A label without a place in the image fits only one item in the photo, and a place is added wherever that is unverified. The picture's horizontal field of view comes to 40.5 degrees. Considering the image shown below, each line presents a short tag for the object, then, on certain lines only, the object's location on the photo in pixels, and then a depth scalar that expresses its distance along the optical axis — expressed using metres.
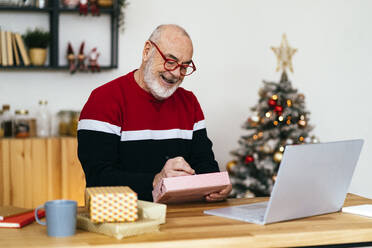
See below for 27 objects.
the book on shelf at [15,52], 3.79
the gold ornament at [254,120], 4.00
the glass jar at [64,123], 3.90
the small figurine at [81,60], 3.91
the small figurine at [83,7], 3.85
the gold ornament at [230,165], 4.14
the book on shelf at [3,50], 3.75
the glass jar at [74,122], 3.79
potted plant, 3.79
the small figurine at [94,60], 3.94
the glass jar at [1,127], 3.69
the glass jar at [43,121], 3.84
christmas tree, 3.96
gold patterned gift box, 1.34
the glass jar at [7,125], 3.73
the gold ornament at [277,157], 3.92
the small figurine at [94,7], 3.89
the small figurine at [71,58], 3.89
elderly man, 2.04
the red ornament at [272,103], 3.97
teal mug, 1.30
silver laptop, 1.48
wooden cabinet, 3.59
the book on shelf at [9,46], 3.75
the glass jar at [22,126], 3.68
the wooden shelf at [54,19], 3.79
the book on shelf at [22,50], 3.79
